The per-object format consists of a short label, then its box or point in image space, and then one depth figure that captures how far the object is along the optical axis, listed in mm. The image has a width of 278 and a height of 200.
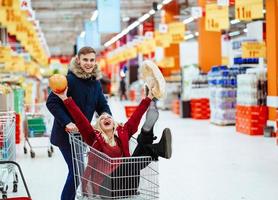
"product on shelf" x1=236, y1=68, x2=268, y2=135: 12523
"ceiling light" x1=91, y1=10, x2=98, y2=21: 29266
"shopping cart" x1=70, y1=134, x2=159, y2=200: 3570
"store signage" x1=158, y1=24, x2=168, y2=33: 23094
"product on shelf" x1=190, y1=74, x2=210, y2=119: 18609
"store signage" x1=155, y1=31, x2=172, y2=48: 22861
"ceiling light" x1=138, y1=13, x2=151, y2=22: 29853
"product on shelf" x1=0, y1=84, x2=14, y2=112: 6906
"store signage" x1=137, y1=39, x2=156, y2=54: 27164
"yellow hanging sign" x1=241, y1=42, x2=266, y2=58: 13227
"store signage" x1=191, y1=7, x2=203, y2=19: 18047
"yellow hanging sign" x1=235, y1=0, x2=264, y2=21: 12109
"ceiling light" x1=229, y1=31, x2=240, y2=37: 41241
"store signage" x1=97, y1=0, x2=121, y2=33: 16438
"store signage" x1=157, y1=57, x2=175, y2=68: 24109
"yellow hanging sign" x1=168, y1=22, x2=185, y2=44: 21703
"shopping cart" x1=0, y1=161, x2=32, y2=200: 4992
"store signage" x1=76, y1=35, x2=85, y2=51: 36975
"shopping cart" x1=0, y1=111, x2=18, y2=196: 5320
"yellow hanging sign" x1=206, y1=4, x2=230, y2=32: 15580
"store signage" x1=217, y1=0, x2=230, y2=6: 13672
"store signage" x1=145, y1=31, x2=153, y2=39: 27709
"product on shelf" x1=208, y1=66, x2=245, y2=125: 14914
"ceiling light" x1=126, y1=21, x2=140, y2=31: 33681
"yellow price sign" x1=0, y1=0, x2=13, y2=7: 13792
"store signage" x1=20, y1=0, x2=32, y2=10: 14523
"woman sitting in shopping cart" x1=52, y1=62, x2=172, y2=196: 3674
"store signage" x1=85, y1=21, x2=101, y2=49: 26230
